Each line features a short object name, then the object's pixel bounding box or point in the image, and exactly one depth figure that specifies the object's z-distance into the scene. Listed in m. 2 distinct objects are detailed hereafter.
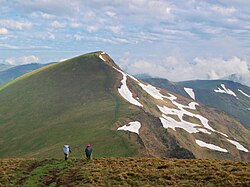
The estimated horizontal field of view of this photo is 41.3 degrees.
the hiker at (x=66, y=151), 50.84
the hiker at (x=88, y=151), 49.28
